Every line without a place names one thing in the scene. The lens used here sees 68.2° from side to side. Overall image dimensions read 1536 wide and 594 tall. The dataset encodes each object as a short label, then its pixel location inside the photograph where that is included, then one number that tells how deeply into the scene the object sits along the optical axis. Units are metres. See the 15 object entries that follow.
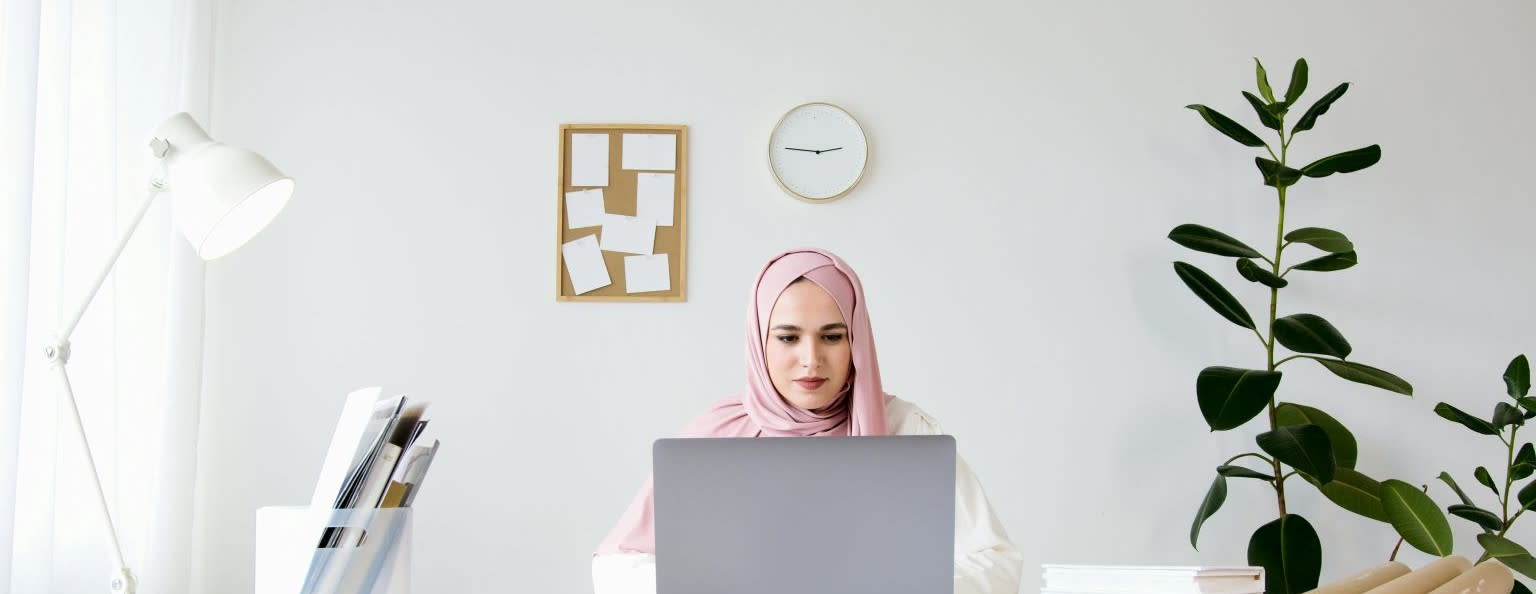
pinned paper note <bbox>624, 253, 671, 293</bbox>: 3.00
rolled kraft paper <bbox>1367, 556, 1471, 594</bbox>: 1.35
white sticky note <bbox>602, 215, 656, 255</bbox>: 3.01
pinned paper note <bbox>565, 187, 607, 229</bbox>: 3.01
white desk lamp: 1.48
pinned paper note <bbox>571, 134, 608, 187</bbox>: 3.01
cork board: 3.00
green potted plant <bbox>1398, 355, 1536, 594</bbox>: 2.64
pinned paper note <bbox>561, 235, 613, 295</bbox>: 3.00
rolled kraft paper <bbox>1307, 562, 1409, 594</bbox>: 1.42
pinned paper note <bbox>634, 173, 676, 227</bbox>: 3.01
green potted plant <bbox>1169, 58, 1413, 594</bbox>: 2.61
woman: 1.85
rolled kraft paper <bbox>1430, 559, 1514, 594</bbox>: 1.32
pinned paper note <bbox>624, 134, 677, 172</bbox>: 3.01
